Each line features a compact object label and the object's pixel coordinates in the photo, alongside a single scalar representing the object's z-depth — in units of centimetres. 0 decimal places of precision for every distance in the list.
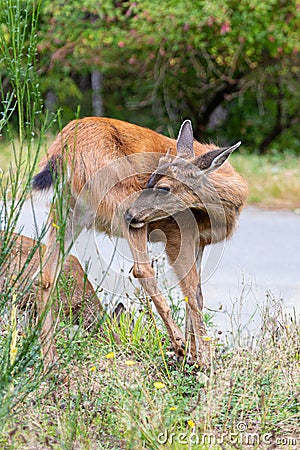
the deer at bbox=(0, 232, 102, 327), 1032
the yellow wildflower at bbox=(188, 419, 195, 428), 715
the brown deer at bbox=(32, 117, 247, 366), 976
